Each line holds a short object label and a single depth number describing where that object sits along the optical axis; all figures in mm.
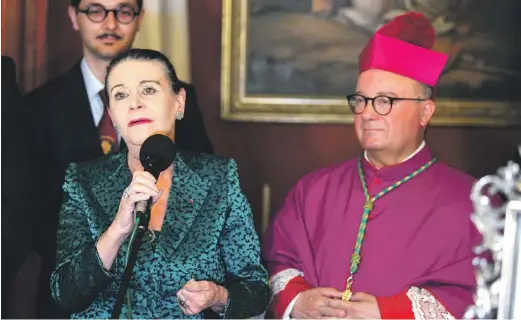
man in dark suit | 4957
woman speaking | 4367
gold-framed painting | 5262
